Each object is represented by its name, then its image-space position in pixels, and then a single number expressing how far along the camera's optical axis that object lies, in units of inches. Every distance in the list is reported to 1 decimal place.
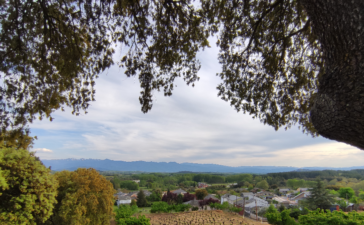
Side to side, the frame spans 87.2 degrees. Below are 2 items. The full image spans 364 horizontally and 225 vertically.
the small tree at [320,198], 1175.0
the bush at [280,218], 664.7
